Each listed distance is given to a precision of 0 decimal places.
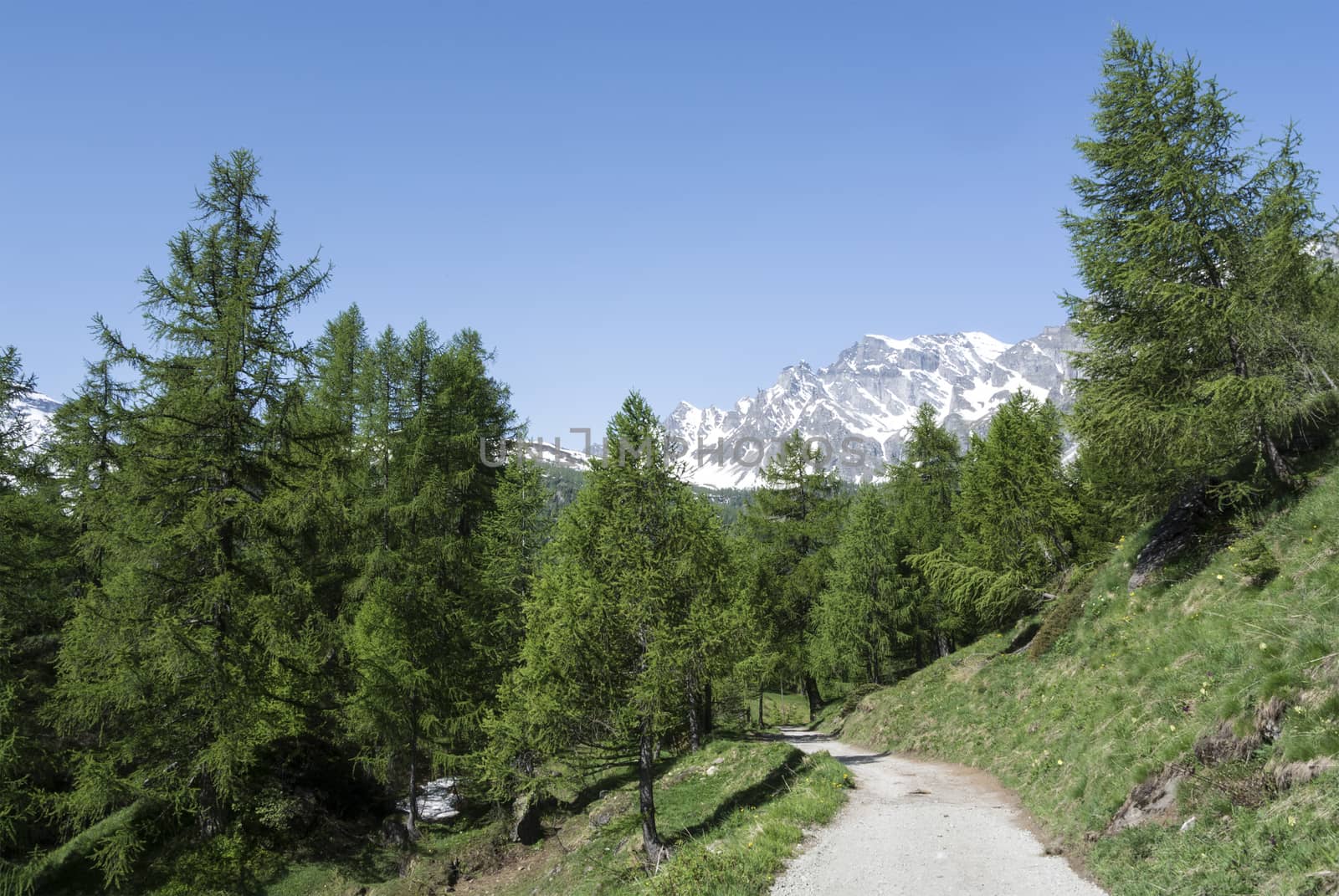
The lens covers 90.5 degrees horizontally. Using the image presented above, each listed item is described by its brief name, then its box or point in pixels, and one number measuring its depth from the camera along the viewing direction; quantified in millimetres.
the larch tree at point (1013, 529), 24844
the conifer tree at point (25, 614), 14562
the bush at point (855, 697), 33906
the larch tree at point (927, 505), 36781
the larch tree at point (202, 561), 14578
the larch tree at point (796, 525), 38062
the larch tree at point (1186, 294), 13656
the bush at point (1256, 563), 12156
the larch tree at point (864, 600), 35031
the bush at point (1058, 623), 20500
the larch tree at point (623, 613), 14477
